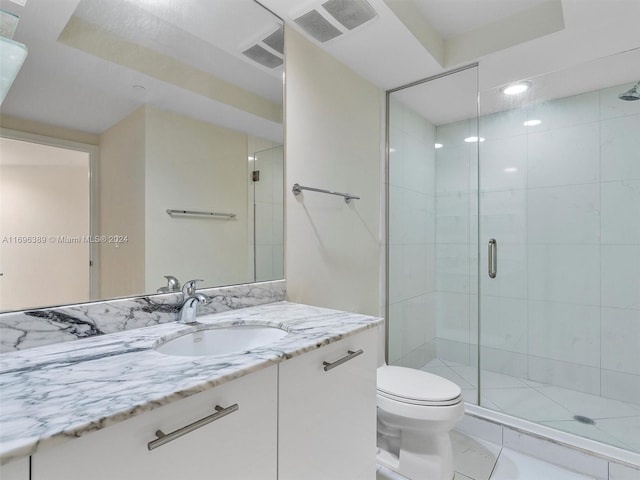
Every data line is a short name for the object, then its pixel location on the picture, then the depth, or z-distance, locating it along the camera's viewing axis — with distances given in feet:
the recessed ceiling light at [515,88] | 7.23
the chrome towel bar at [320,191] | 5.34
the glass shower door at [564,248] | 6.76
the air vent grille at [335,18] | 4.94
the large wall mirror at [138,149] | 2.97
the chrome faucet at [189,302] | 3.70
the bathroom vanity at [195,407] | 1.70
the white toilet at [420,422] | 4.73
